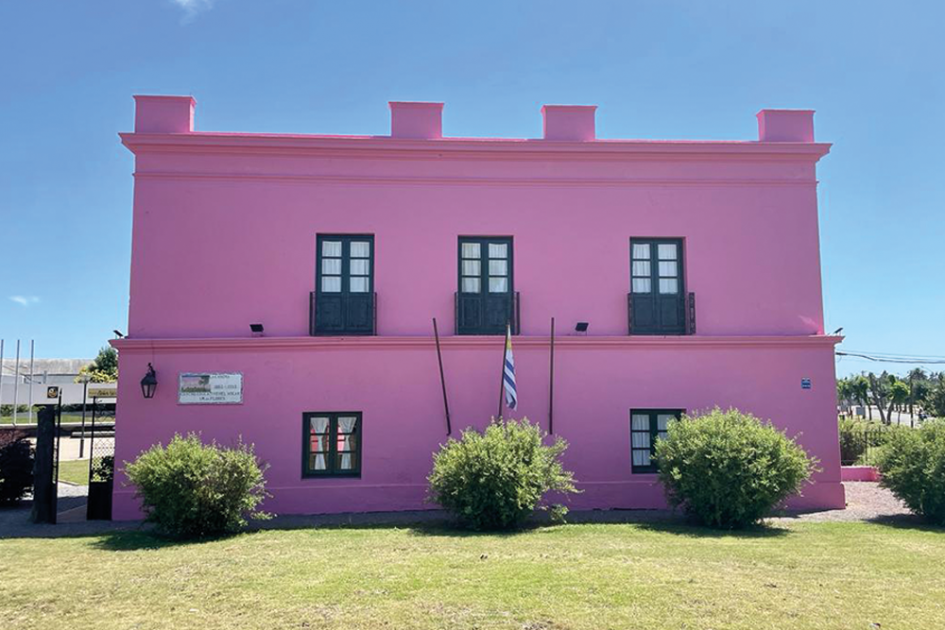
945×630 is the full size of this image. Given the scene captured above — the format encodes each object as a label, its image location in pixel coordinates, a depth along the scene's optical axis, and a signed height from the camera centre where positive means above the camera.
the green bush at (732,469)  10.59 -0.97
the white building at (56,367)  55.69 +3.15
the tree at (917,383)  41.17 +1.32
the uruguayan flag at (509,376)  12.16 +0.43
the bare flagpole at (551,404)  12.86 -0.04
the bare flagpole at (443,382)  12.66 +0.34
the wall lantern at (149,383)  12.27 +0.30
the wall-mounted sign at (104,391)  18.43 +0.26
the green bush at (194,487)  10.28 -1.22
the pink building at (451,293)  12.66 +1.95
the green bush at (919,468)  10.96 -1.00
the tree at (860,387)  47.28 +1.00
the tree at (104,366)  44.22 +2.31
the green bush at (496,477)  10.52 -1.09
